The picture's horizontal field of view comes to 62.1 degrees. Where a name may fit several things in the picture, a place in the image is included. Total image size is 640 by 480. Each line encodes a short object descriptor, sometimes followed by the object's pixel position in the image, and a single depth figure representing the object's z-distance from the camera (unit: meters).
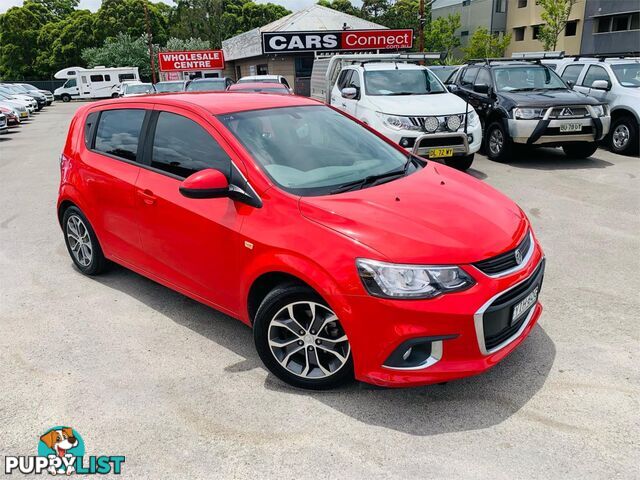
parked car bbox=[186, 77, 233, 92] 16.53
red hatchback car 2.80
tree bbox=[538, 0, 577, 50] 33.81
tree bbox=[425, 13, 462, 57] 45.38
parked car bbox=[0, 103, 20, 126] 20.08
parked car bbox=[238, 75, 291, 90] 16.41
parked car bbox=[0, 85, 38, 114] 26.40
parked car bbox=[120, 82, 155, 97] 24.89
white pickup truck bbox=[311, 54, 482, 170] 8.12
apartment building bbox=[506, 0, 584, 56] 38.84
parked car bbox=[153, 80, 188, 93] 19.64
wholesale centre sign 39.11
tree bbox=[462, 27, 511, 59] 40.34
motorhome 43.47
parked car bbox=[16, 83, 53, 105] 35.01
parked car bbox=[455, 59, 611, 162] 9.10
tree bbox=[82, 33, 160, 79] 53.03
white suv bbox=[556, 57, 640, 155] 10.05
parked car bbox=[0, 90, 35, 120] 23.07
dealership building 30.69
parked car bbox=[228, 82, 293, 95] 14.42
